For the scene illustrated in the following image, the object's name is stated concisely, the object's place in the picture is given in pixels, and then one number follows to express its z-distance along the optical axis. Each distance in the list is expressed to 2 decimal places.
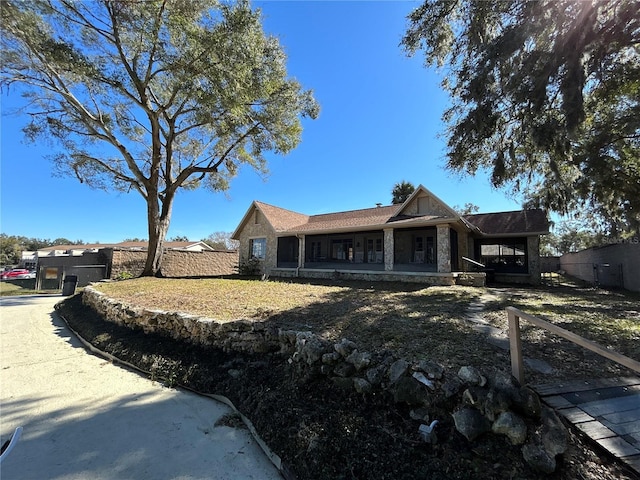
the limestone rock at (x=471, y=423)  2.57
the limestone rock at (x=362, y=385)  3.35
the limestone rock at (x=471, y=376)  2.90
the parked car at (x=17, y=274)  31.03
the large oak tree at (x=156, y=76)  10.94
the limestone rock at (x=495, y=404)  2.59
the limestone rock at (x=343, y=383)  3.52
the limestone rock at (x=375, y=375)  3.37
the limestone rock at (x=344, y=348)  3.84
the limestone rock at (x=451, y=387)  2.93
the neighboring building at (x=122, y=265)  16.80
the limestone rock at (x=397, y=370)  3.24
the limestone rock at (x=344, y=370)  3.64
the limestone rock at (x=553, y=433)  2.30
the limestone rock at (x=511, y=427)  2.44
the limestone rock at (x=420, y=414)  2.85
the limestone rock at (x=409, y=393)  2.99
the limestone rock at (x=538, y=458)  2.20
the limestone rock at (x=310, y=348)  3.97
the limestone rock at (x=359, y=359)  3.59
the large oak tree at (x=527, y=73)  6.67
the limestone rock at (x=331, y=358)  3.85
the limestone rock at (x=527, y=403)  2.57
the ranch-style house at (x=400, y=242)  13.40
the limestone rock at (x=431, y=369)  3.12
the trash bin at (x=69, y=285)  14.24
